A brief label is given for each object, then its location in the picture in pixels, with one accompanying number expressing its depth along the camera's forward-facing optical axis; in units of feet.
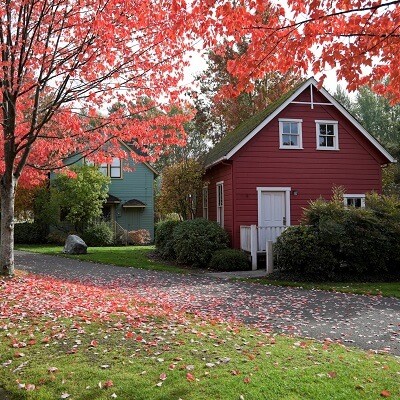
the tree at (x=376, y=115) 162.20
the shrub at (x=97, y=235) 94.73
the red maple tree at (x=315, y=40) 20.57
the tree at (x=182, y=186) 68.39
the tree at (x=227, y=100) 105.09
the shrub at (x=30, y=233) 101.55
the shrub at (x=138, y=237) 99.91
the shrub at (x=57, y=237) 99.25
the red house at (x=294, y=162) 58.90
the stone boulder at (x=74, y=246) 73.56
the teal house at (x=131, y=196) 107.24
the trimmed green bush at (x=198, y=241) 55.77
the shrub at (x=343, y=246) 44.39
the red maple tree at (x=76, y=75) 32.53
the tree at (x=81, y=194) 93.35
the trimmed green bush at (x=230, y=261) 52.70
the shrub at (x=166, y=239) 62.64
